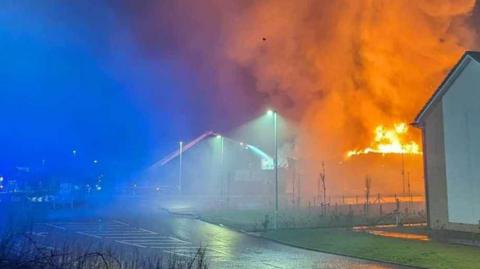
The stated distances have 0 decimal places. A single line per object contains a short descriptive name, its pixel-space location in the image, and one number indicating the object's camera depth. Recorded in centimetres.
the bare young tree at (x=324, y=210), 3700
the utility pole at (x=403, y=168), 8403
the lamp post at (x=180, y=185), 8228
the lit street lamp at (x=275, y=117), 3063
